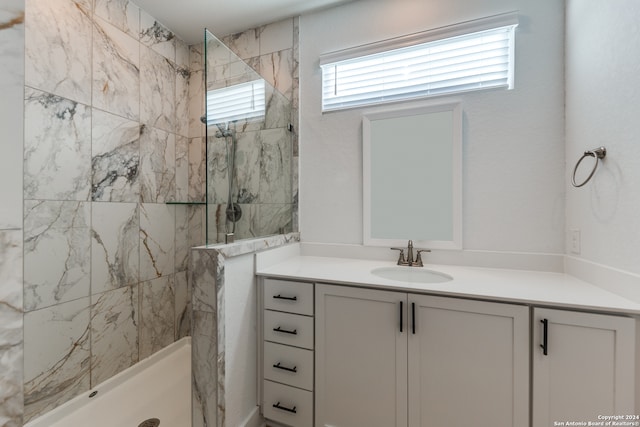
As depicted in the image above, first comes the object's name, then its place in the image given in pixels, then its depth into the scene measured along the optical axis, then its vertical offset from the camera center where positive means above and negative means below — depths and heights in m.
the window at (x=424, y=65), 1.62 +0.95
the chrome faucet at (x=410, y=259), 1.70 -0.30
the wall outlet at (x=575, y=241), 1.41 -0.15
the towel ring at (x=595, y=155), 1.20 +0.25
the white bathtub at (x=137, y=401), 1.53 -1.19
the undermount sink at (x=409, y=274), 1.62 -0.39
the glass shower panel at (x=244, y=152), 1.44 +0.37
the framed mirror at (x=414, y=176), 1.71 +0.23
